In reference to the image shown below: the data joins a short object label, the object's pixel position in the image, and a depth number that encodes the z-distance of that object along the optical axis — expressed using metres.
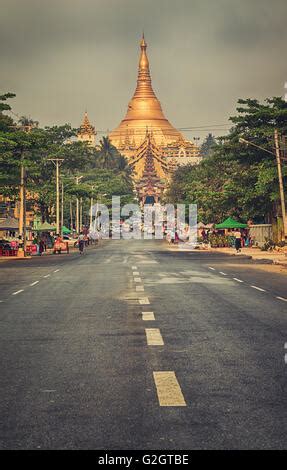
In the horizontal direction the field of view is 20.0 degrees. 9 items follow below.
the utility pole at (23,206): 59.75
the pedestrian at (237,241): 58.28
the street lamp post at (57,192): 77.50
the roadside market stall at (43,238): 69.27
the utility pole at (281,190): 50.06
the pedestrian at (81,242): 66.38
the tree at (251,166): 61.41
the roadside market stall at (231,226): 75.12
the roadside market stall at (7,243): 62.31
